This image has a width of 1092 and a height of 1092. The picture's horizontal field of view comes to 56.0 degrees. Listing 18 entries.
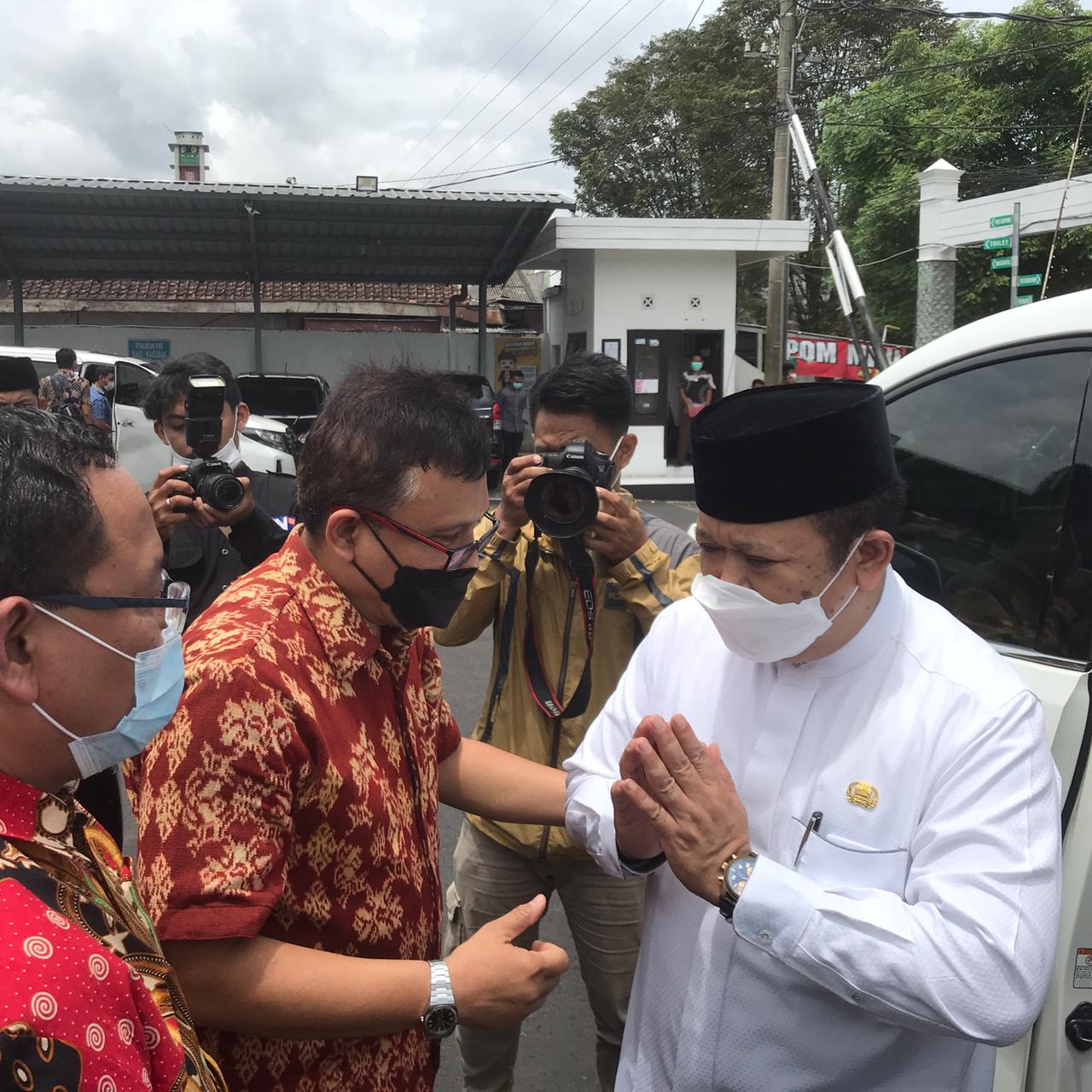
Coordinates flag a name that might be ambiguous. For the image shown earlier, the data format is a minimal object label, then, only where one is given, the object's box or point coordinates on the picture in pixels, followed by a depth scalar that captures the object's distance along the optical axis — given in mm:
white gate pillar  13359
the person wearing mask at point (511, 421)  16328
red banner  18953
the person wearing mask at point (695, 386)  15547
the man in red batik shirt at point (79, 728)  918
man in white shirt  1339
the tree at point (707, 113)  26750
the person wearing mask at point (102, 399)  10602
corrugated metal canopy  13906
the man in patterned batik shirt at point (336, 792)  1369
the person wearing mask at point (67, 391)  9414
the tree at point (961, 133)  20797
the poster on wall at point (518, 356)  18906
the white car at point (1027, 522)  1660
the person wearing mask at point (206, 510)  3119
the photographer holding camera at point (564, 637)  2471
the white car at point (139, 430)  11133
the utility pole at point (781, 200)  17438
